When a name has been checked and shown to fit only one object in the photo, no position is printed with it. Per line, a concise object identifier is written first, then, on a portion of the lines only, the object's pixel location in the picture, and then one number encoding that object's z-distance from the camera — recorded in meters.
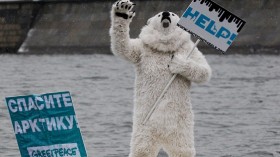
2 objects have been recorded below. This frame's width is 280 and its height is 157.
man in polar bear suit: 19.83
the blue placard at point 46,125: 18.75
